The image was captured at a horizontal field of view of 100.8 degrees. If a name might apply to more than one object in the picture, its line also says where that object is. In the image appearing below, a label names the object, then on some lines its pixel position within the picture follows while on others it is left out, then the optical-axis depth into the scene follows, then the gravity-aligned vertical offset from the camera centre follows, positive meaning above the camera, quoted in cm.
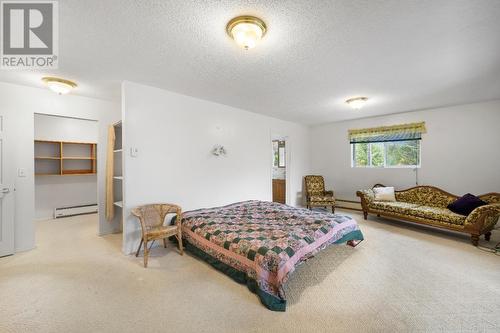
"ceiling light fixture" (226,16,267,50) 173 +119
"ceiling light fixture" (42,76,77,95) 290 +119
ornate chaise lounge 318 -82
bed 195 -86
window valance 477 +83
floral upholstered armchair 533 -77
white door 292 -56
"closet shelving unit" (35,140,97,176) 496 +21
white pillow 474 -64
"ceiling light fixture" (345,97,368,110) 381 +122
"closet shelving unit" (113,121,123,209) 389 -1
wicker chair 265 -85
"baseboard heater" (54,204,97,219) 498 -111
